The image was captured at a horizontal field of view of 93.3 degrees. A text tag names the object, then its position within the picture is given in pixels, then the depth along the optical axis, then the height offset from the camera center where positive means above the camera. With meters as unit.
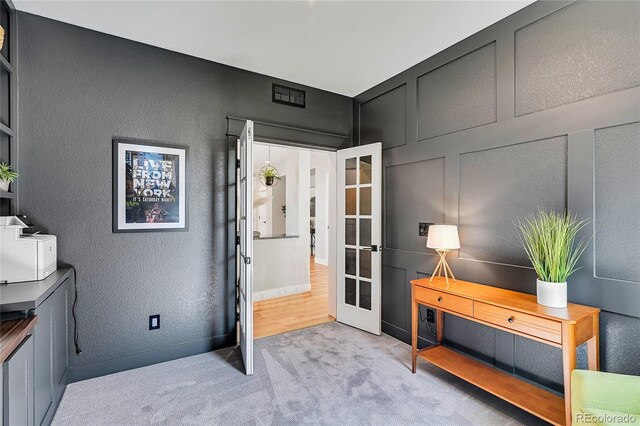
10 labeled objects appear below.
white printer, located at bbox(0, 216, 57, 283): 1.75 -0.25
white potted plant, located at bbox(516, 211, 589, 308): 1.73 -0.24
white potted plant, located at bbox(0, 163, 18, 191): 1.87 +0.23
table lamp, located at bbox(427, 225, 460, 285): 2.28 -0.19
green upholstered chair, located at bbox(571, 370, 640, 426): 1.31 -0.81
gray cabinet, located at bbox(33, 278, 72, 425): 1.57 -0.83
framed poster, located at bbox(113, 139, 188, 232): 2.44 +0.22
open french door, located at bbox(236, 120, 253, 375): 2.37 -0.29
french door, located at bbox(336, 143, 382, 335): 3.19 -0.26
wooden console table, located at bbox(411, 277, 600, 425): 1.58 -0.67
